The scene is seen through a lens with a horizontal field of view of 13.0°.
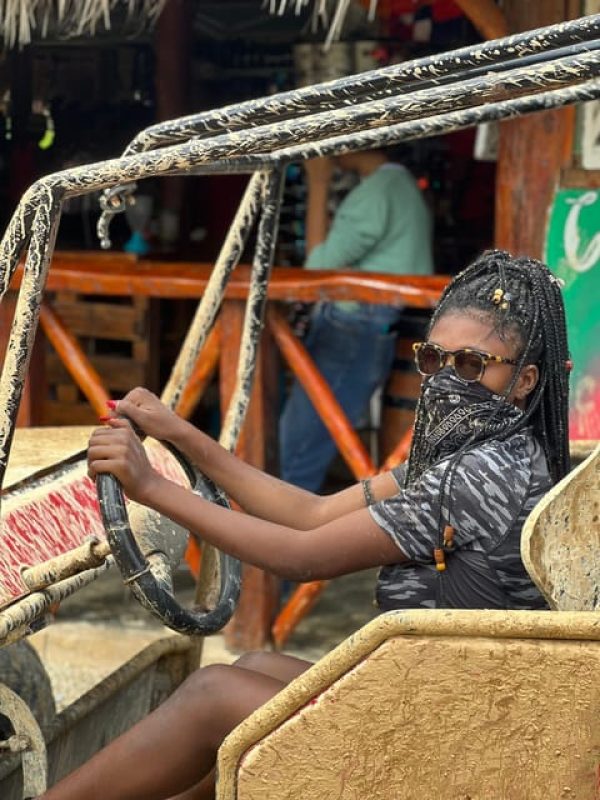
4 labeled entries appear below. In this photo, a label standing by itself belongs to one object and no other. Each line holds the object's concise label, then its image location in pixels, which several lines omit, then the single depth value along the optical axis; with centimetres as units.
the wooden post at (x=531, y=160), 918
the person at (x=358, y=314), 1078
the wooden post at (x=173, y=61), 1417
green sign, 913
